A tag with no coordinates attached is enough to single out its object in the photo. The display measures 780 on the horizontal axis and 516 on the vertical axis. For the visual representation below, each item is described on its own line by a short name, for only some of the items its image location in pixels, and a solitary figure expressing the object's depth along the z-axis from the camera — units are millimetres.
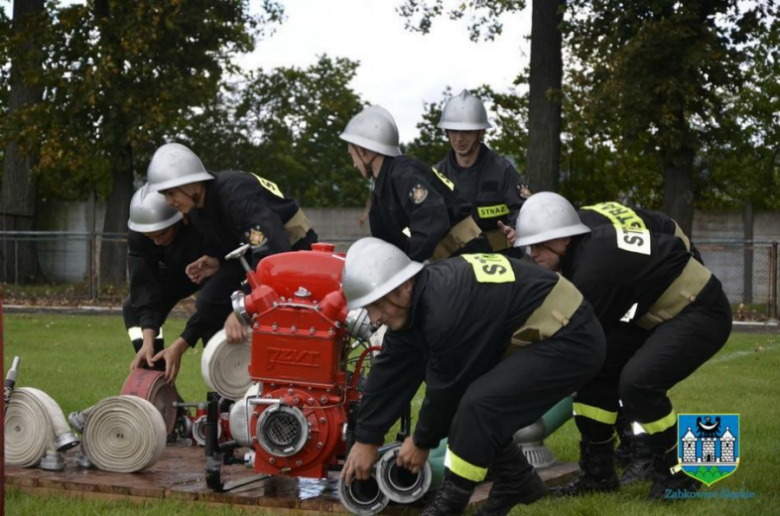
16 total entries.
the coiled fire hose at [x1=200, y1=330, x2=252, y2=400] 7398
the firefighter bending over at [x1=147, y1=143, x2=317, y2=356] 7199
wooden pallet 6379
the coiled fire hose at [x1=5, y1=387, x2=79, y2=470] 7121
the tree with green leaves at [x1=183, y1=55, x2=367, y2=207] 38094
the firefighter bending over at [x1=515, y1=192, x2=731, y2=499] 6590
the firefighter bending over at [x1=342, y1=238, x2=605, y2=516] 5535
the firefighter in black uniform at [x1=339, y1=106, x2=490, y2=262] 7320
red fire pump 6488
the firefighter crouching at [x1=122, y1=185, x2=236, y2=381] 7766
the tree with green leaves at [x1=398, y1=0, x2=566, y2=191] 22250
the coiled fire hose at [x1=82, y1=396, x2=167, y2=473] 7016
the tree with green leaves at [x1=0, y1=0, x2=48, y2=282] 24516
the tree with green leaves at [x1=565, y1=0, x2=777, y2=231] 20844
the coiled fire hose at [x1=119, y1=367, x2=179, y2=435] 7787
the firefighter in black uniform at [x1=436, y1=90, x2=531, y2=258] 8531
